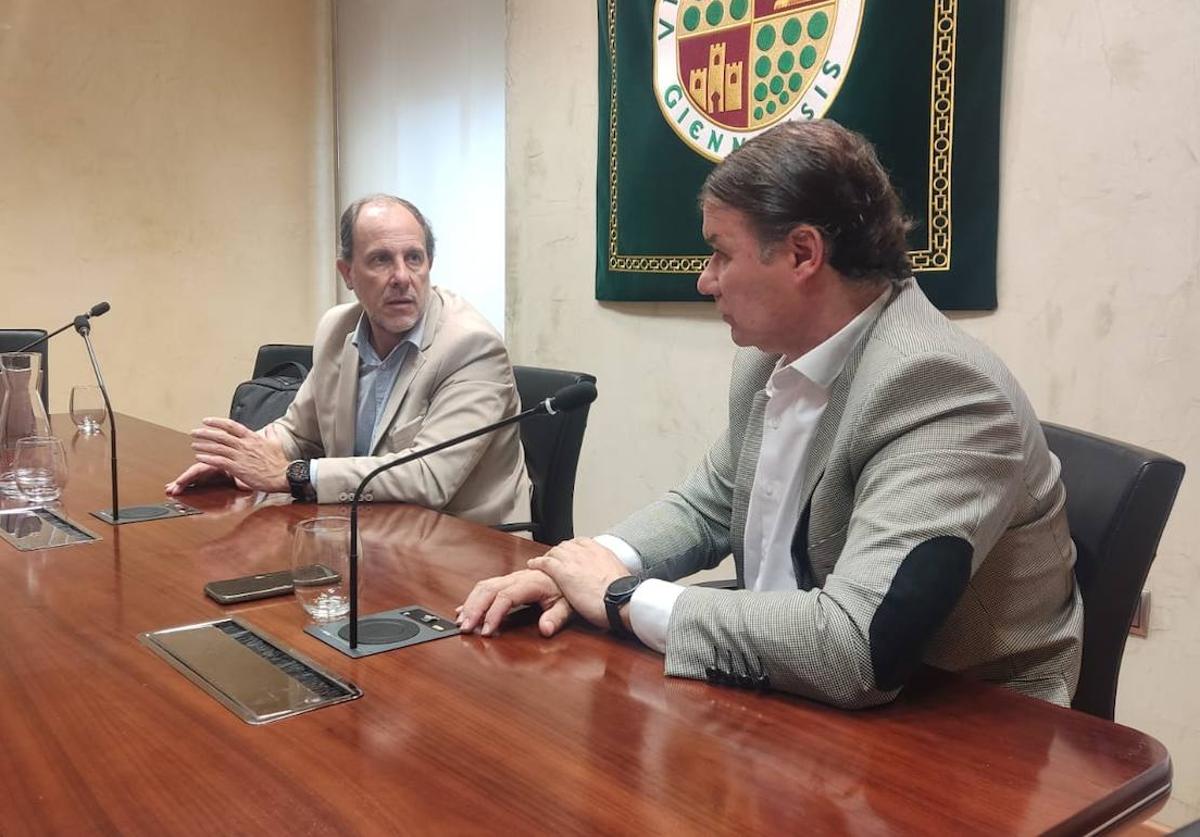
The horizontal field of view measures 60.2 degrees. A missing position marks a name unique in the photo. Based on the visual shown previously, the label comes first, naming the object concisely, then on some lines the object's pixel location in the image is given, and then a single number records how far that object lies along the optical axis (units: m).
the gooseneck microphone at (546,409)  1.20
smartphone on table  1.31
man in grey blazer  1.04
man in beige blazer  2.01
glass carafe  1.95
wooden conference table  0.79
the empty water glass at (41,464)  1.81
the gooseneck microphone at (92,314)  1.98
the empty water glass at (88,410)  2.55
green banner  2.29
